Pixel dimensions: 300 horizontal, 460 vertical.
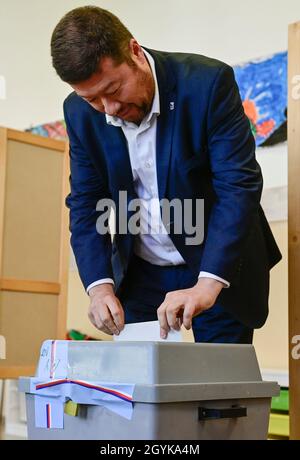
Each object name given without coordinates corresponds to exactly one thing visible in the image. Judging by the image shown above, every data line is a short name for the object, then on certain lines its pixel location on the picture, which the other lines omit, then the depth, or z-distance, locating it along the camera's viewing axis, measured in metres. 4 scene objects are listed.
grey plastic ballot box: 0.97
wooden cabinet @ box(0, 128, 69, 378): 2.88
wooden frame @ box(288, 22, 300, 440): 1.62
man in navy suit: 1.19
